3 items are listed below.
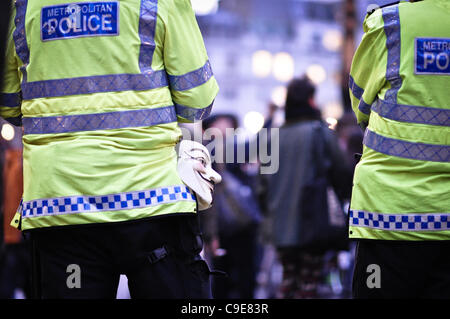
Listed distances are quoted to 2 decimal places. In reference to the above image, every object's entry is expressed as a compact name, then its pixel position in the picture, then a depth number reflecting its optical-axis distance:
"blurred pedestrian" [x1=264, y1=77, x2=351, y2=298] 12.37
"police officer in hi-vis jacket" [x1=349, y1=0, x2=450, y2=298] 7.00
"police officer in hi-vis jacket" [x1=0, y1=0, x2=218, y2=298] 6.40
